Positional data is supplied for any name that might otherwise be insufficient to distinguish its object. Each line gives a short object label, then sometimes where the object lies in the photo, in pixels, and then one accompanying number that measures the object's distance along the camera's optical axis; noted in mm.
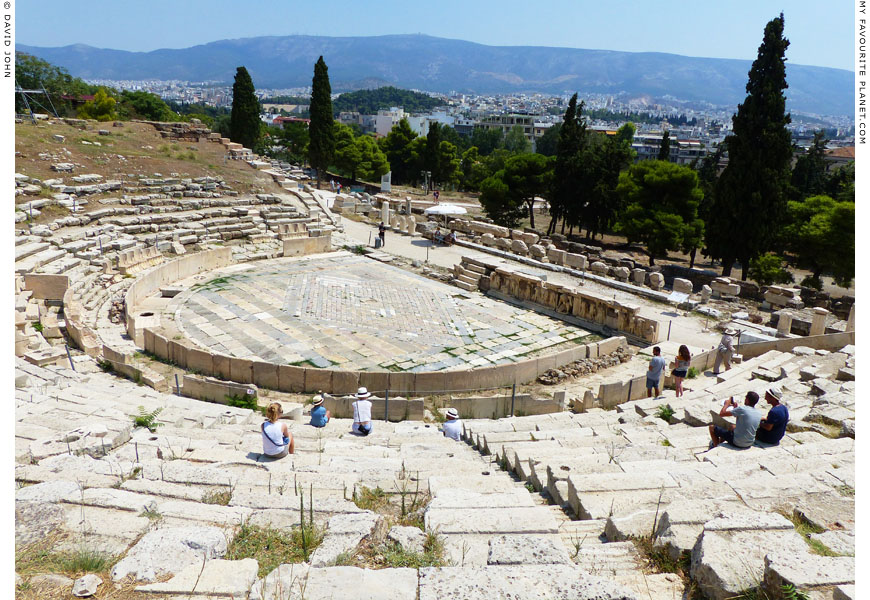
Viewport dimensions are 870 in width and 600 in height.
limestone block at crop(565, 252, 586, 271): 23641
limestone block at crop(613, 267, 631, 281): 22609
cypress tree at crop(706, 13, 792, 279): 25797
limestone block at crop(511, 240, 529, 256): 26250
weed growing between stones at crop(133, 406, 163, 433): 9578
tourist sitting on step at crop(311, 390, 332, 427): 10492
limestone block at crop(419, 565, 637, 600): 3832
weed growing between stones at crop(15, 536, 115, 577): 4328
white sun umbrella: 28875
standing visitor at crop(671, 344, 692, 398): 12425
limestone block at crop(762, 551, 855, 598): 3844
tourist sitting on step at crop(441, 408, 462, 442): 10203
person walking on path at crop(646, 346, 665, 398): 12297
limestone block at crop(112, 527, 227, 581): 4320
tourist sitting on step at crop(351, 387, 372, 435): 10367
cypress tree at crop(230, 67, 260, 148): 45812
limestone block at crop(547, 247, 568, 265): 24566
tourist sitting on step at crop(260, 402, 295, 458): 7918
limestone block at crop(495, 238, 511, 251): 27156
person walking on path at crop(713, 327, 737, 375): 14094
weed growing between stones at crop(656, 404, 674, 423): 10828
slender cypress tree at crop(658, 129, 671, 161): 39781
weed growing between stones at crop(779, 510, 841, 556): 4668
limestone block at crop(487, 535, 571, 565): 4375
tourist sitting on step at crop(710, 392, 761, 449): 8141
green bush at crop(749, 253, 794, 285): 24766
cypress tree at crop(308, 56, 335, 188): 42156
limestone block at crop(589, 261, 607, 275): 23297
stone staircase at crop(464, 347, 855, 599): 4342
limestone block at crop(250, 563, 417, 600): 3934
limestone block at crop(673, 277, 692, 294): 20672
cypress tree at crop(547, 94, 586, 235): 34250
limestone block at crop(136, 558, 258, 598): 4004
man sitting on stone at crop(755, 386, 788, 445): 8172
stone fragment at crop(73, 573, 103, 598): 4000
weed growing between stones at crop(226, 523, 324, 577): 4742
